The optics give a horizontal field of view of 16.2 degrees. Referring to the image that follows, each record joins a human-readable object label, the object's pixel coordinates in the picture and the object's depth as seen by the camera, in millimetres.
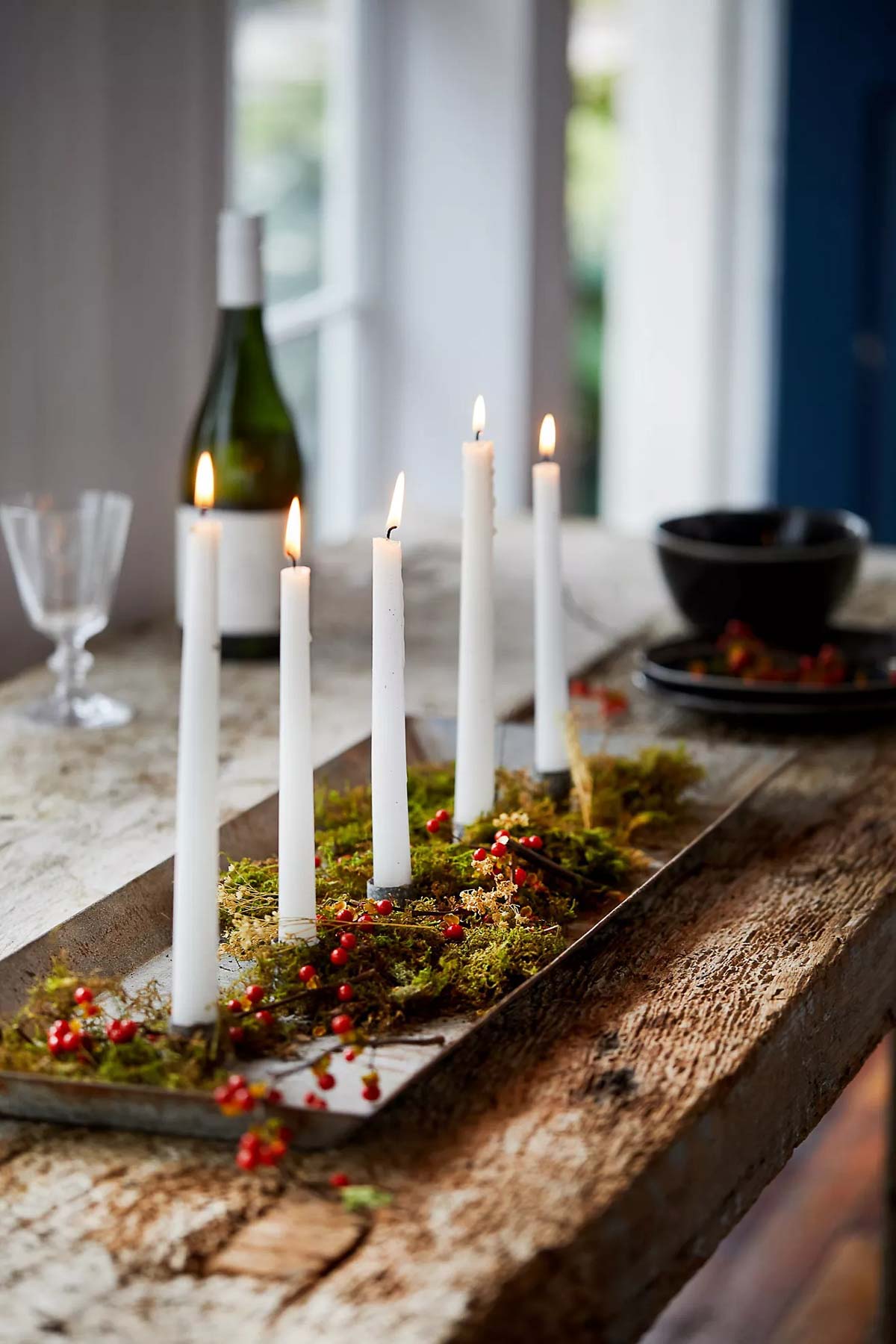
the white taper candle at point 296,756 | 1624
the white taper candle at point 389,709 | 1688
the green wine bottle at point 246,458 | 2424
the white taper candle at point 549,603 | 1916
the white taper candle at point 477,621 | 1847
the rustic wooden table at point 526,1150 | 1479
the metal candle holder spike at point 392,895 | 1749
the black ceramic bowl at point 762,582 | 2421
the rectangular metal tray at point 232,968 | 1571
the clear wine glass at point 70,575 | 2242
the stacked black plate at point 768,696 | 2253
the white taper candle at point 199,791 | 1539
